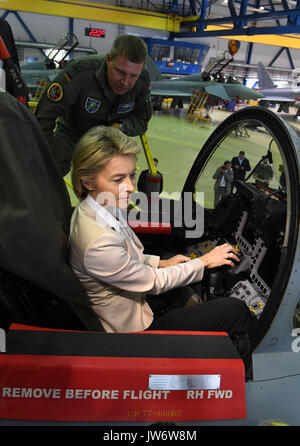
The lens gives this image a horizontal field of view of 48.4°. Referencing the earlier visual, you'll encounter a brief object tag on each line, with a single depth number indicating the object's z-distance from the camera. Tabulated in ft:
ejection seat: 3.18
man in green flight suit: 6.79
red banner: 3.26
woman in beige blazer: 3.49
